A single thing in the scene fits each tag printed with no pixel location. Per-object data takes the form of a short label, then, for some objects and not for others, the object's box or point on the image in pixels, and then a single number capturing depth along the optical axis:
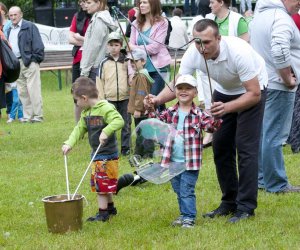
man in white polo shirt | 7.51
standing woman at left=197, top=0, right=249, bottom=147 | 11.37
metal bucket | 7.52
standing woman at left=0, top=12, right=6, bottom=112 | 12.99
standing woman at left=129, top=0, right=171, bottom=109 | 12.08
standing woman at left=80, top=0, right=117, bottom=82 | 12.87
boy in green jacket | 8.05
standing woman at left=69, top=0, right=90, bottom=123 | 14.12
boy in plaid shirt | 7.67
